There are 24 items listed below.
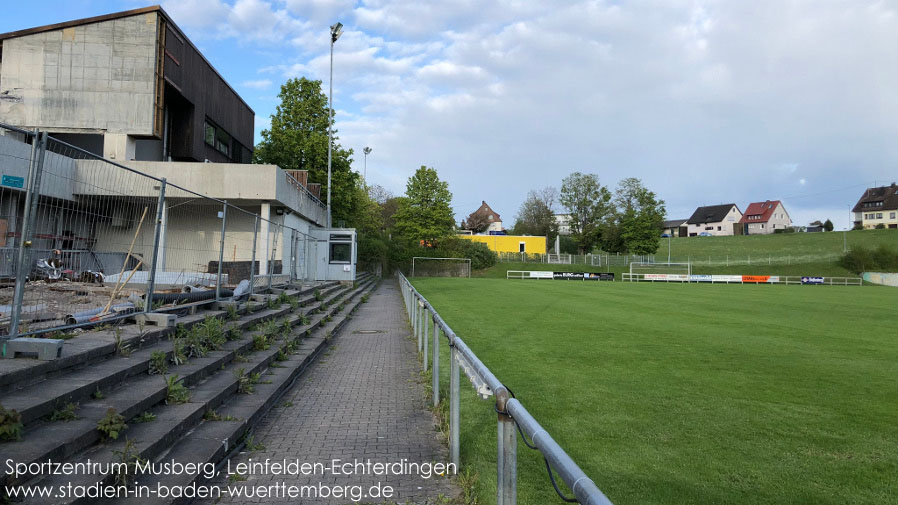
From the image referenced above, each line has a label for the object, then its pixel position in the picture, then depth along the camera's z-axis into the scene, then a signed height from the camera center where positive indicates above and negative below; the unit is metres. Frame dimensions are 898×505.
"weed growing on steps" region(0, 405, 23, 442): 3.25 -1.06
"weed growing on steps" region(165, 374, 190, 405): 4.92 -1.26
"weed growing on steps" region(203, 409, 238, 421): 4.92 -1.46
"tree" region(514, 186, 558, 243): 91.56 +8.47
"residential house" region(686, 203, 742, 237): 114.06 +11.29
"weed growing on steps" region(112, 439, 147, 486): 3.40 -1.36
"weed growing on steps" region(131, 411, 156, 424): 4.31 -1.32
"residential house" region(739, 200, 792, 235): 108.44 +11.63
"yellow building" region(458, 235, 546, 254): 71.94 +3.11
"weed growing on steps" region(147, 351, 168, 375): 5.37 -1.09
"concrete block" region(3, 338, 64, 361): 4.45 -0.80
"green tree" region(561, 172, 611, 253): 82.00 +10.40
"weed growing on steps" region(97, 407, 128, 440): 3.75 -1.21
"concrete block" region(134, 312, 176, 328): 6.54 -0.79
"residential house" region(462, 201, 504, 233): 118.00 +11.10
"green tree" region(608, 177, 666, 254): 69.50 +5.82
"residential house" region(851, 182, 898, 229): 92.94 +12.74
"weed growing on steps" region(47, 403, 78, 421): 3.80 -1.15
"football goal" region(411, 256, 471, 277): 54.16 -0.34
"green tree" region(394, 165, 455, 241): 55.05 +5.64
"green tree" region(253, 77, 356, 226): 35.53 +7.86
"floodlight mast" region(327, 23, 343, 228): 30.14 +12.75
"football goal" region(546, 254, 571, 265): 64.38 +1.15
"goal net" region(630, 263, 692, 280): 58.09 +0.31
